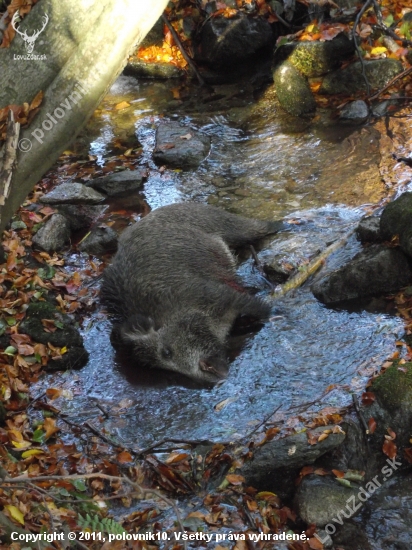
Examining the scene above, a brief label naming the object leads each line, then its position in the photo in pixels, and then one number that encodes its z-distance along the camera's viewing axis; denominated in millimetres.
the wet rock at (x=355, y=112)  11047
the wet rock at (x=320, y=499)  4875
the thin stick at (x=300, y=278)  7426
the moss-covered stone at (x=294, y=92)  11641
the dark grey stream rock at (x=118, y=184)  10344
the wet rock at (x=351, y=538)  4750
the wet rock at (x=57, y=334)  6789
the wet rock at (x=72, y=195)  9719
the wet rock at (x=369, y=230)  7500
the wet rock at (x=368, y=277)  6988
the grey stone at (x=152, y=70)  14555
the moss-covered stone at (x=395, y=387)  5465
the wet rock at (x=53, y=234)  8703
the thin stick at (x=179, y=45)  14125
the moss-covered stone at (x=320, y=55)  11992
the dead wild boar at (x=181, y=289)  6887
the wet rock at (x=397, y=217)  6990
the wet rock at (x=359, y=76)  11539
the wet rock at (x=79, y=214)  9367
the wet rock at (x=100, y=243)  8844
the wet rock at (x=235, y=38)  13656
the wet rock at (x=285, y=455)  5133
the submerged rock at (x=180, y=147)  10812
